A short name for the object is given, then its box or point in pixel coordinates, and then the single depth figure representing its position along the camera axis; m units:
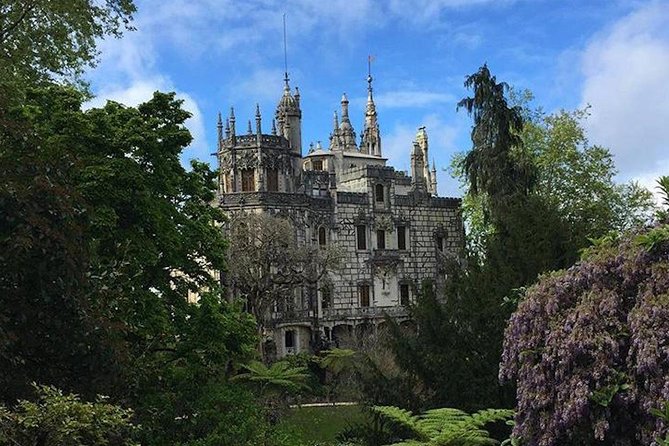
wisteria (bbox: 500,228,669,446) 10.06
